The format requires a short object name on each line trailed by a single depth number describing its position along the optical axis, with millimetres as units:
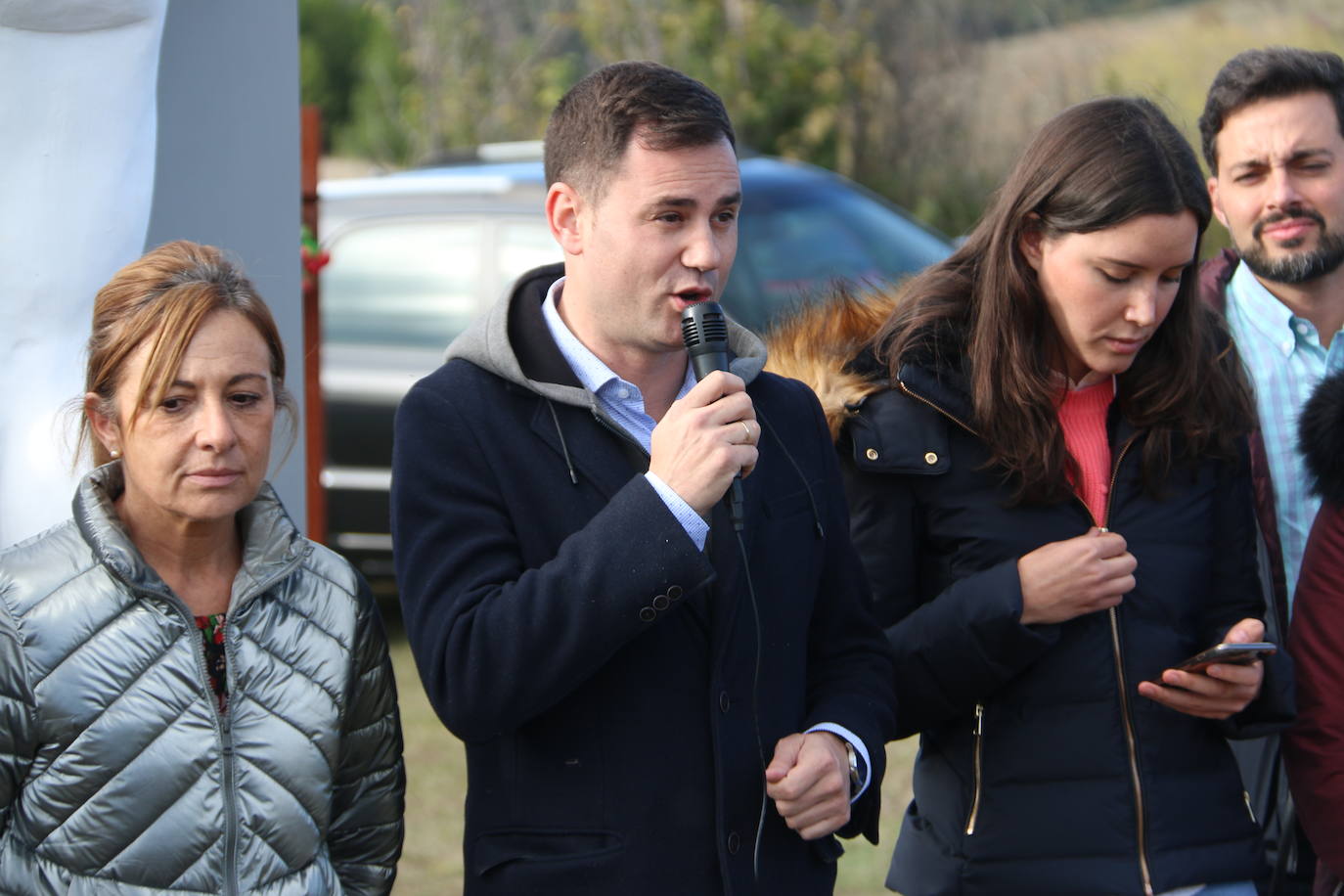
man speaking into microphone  4414
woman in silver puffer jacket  4520
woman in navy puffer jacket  5336
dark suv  15250
